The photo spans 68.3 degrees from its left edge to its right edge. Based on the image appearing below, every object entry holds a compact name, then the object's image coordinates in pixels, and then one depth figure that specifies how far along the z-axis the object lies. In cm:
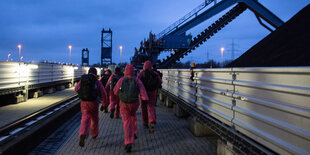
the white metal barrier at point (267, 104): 253
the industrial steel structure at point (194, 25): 3444
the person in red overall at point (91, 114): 542
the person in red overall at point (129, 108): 528
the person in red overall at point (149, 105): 700
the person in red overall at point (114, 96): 818
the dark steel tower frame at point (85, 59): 8421
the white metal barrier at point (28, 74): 1180
